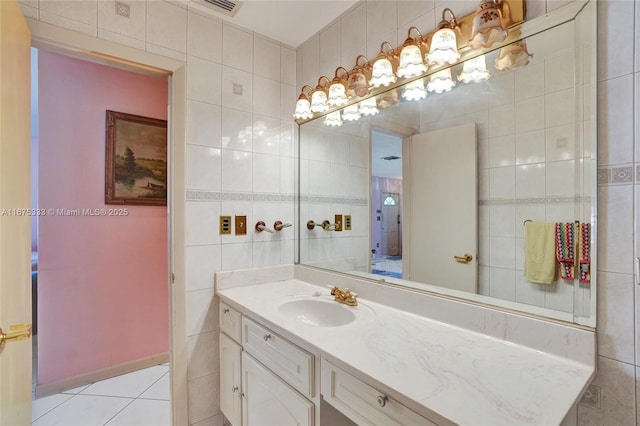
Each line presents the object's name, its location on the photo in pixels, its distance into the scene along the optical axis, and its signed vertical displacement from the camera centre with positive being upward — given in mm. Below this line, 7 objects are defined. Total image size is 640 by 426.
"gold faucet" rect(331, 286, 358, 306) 1466 -427
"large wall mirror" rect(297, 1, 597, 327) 951 +144
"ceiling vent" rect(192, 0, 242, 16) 1619 +1134
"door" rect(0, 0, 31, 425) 897 +8
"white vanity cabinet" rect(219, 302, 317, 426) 1072 -697
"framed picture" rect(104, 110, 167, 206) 2297 +409
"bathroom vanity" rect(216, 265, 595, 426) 723 -449
